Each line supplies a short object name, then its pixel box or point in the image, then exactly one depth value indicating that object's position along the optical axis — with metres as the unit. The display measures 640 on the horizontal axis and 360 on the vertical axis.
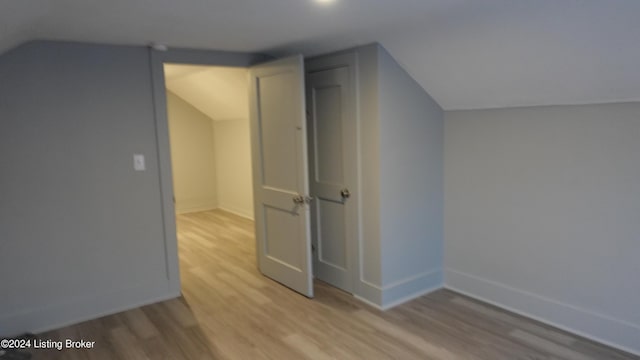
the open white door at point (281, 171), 3.45
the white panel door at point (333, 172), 3.50
